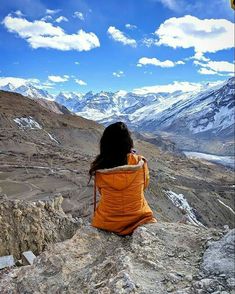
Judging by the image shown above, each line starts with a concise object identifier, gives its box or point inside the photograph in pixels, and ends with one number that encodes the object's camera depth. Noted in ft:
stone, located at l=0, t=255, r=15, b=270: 14.37
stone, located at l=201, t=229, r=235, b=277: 8.25
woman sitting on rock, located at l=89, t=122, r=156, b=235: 11.32
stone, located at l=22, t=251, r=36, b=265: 15.02
